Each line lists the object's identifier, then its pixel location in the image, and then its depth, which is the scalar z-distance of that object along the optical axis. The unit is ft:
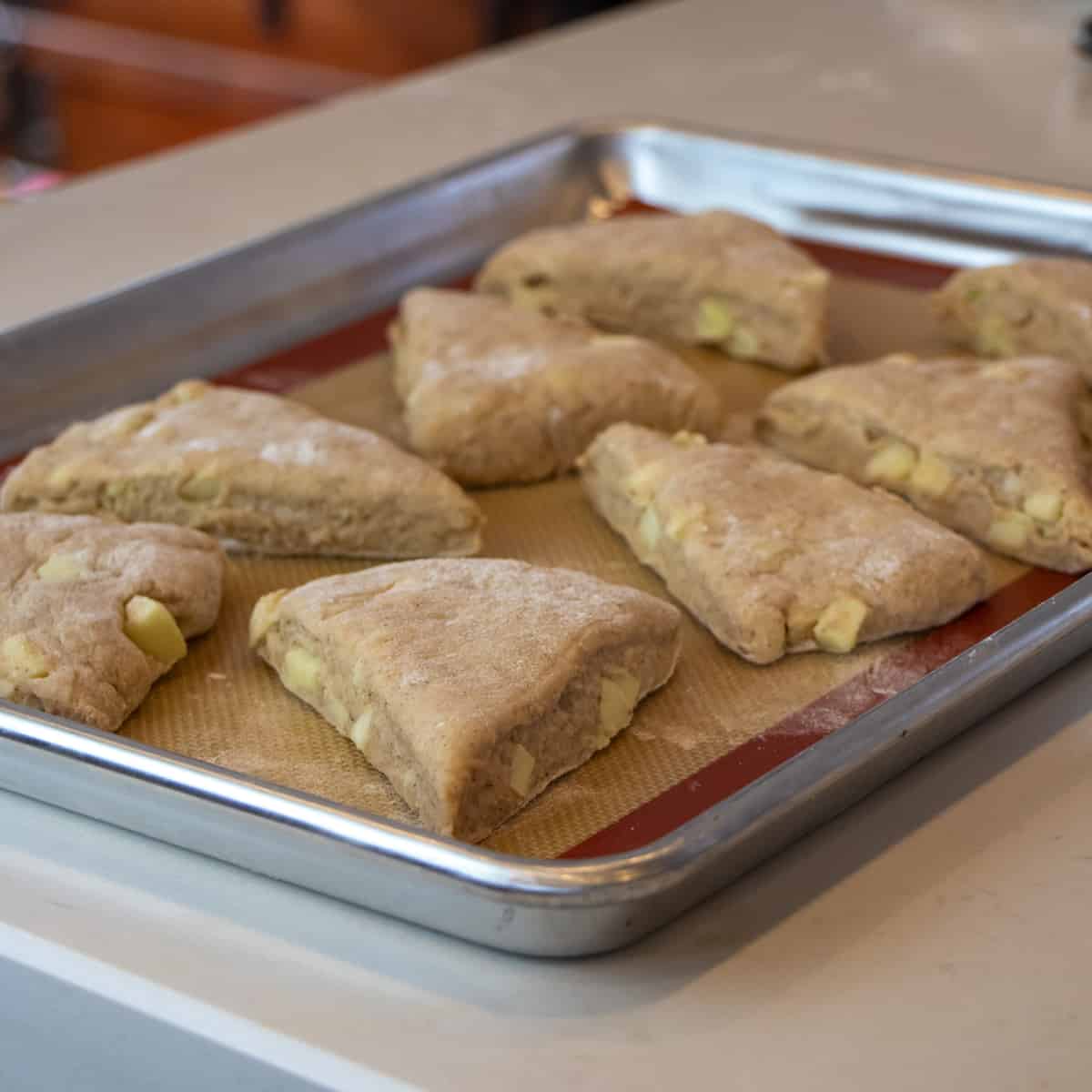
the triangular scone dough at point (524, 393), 2.88
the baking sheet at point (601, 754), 2.43
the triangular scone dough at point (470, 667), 2.39
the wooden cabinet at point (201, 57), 7.39
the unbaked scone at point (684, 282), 3.09
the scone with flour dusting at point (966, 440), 2.73
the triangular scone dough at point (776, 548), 2.58
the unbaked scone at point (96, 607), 2.50
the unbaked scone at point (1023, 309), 3.02
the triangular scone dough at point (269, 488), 2.76
